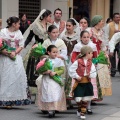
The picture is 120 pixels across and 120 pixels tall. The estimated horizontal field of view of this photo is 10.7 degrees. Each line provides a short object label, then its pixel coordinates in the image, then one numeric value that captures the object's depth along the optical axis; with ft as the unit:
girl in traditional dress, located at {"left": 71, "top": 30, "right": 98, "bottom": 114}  37.55
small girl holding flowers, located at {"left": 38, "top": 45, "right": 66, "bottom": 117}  35.76
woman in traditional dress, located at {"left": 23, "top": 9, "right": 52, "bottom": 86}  41.16
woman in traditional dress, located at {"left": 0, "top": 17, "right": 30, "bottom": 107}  39.14
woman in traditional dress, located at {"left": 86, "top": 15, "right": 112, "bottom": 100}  41.49
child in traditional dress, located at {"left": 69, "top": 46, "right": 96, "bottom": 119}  35.22
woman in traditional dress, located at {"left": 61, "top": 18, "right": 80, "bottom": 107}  39.40
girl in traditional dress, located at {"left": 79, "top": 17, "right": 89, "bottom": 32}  44.83
